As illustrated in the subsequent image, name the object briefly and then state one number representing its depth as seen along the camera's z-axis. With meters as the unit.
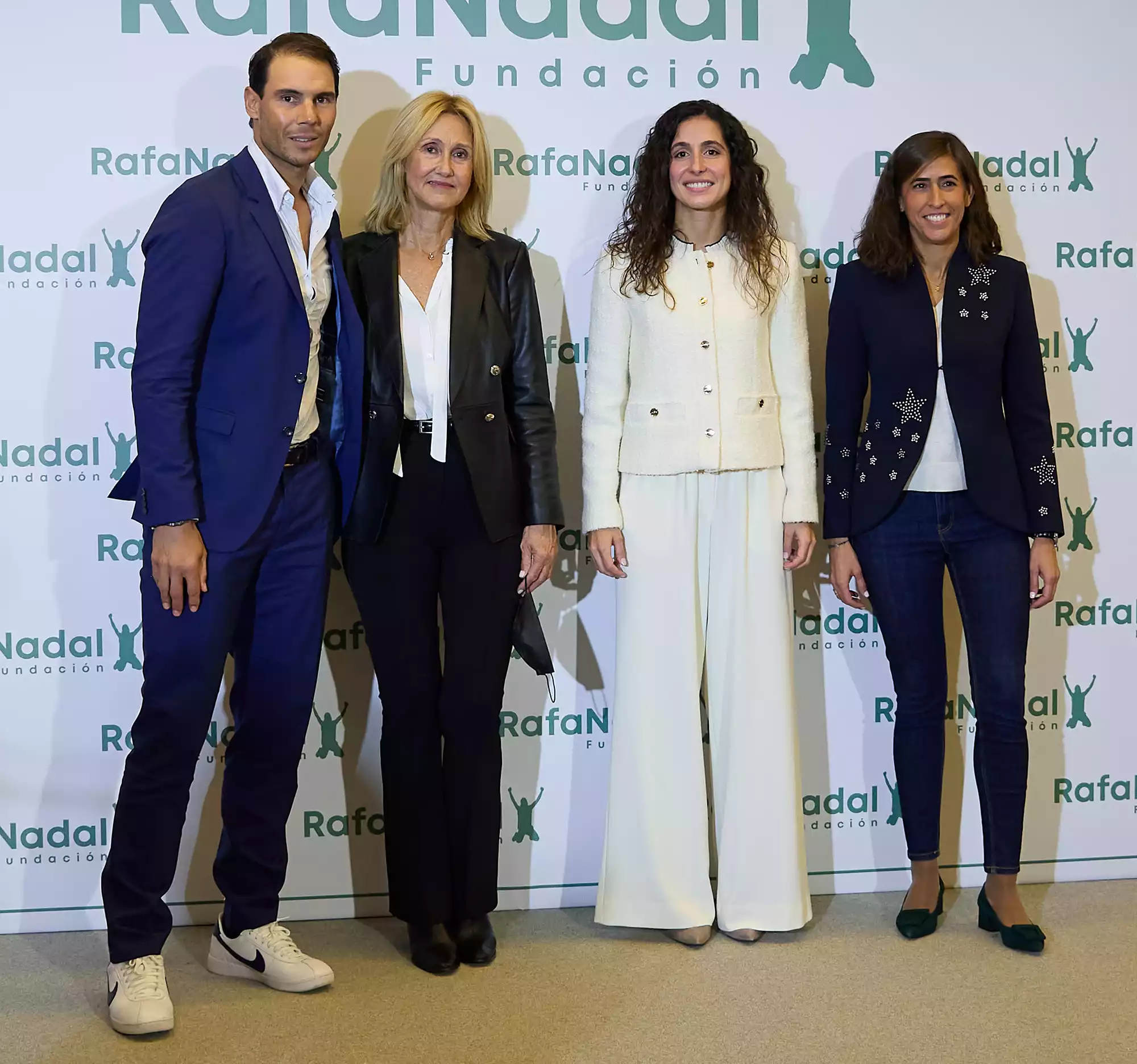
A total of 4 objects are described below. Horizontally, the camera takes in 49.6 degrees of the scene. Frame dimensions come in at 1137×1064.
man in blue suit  2.37
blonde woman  2.68
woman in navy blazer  2.88
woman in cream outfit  2.84
